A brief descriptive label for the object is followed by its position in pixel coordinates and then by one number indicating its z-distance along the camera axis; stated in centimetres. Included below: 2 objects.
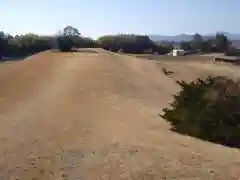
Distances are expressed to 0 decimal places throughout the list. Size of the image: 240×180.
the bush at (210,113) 794
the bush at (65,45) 2855
